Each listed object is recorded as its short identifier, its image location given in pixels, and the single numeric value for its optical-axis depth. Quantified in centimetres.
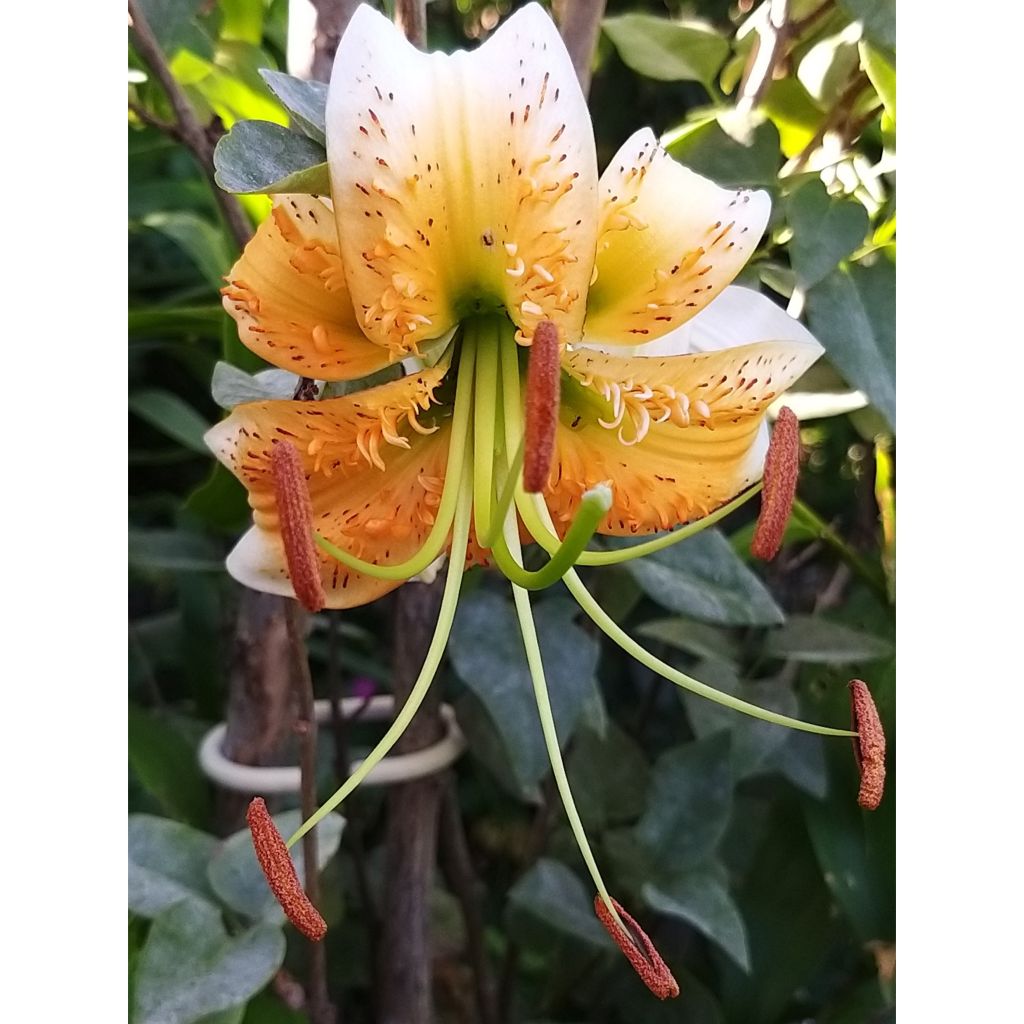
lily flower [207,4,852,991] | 22
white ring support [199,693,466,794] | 39
